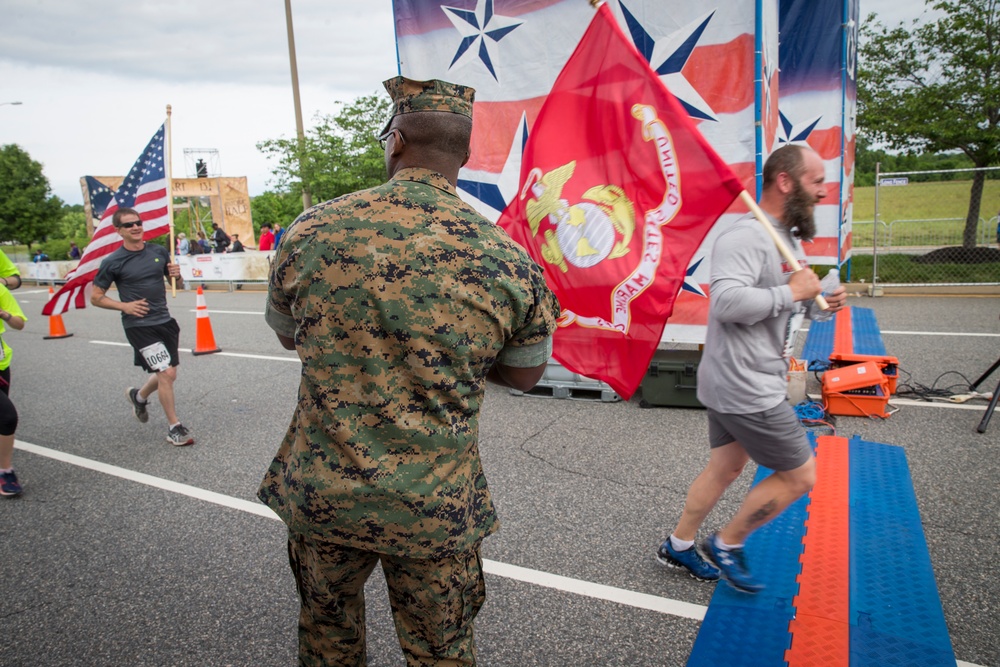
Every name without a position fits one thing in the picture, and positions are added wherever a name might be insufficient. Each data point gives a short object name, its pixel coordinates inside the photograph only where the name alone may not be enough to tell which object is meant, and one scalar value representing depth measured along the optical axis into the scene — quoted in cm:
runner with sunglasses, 546
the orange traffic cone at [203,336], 962
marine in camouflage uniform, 161
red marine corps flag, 305
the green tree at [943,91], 1281
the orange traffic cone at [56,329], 1218
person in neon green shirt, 456
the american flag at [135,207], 616
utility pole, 1942
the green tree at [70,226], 5005
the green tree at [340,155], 2000
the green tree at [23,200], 4488
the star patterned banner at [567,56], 529
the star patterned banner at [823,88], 855
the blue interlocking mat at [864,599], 262
